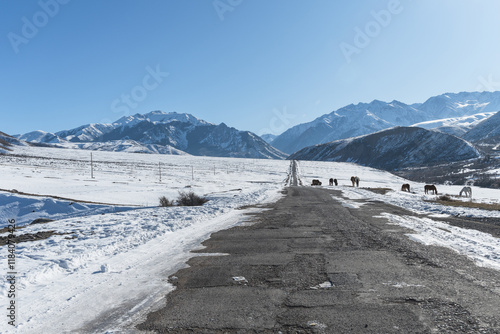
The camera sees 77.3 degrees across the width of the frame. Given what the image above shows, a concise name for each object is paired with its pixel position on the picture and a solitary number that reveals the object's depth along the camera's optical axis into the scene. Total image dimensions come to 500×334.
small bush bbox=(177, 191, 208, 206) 21.31
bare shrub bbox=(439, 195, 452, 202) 23.87
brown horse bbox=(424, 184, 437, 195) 34.31
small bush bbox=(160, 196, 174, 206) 20.60
